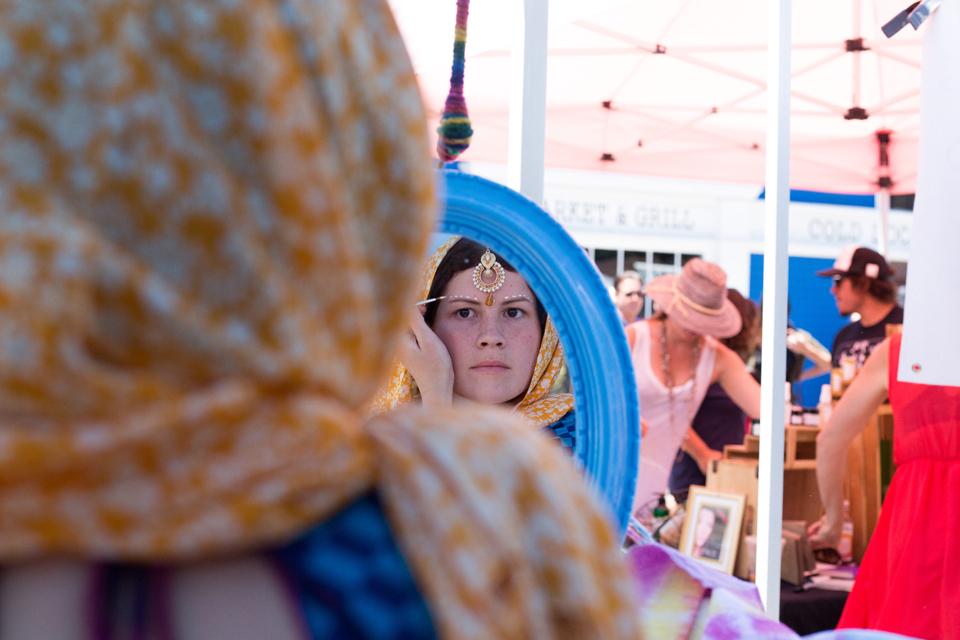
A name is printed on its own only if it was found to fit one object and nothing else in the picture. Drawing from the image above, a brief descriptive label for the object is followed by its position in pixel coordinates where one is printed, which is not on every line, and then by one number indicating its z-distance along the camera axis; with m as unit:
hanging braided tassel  1.17
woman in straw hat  3.13
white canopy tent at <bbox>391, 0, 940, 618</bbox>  1.68
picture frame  2.62
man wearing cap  3.00
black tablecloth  2.42
